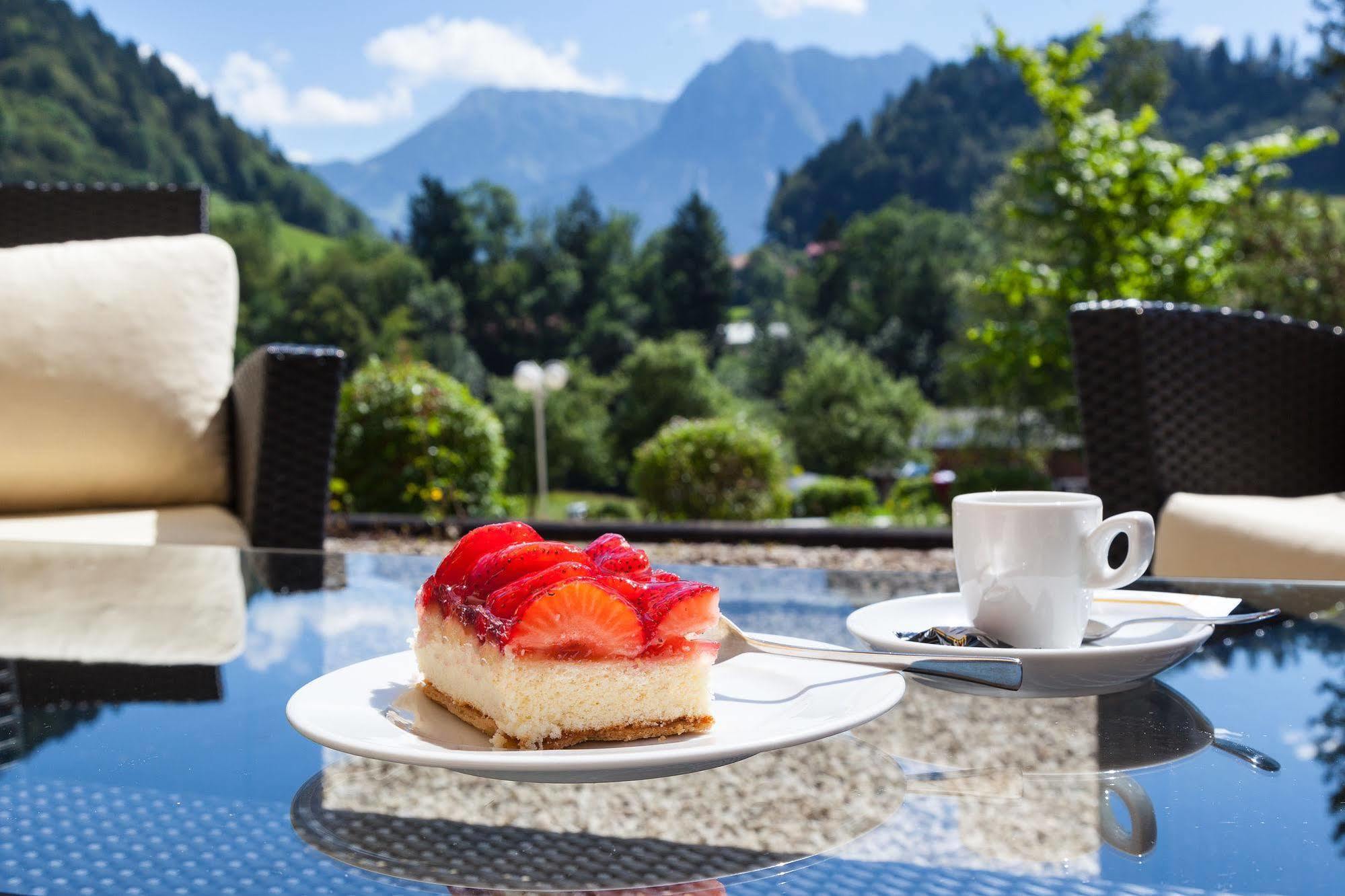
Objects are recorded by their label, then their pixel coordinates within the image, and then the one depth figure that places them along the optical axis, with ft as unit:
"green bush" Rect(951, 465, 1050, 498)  43.14
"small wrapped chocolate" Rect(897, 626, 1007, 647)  2.25
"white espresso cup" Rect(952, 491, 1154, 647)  2.28
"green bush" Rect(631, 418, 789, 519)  25.55
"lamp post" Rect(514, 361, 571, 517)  32.27
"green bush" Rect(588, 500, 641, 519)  42.63
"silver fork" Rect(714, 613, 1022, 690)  1.83
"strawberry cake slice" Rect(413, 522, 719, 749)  1.71
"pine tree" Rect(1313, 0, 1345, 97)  34.40
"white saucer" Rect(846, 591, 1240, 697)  2.00
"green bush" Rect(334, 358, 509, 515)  19.11
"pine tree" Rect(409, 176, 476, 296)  116.26
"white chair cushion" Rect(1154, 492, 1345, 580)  4.37
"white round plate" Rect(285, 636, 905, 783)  1.51
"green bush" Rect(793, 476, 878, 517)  38.37
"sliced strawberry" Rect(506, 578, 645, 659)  1.70
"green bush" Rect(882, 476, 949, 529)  27.99
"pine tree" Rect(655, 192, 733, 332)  128.67
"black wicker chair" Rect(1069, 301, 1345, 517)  5.37
